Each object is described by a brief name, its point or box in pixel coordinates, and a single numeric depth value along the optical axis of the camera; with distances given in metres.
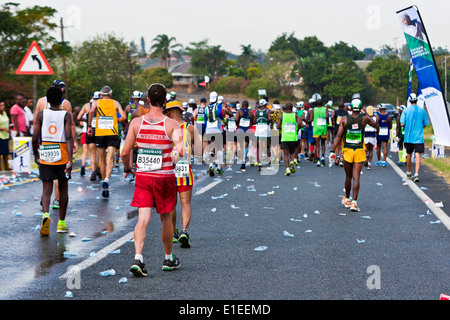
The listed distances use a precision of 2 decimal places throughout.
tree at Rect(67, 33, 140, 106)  46.75
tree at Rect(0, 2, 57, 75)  30.67
